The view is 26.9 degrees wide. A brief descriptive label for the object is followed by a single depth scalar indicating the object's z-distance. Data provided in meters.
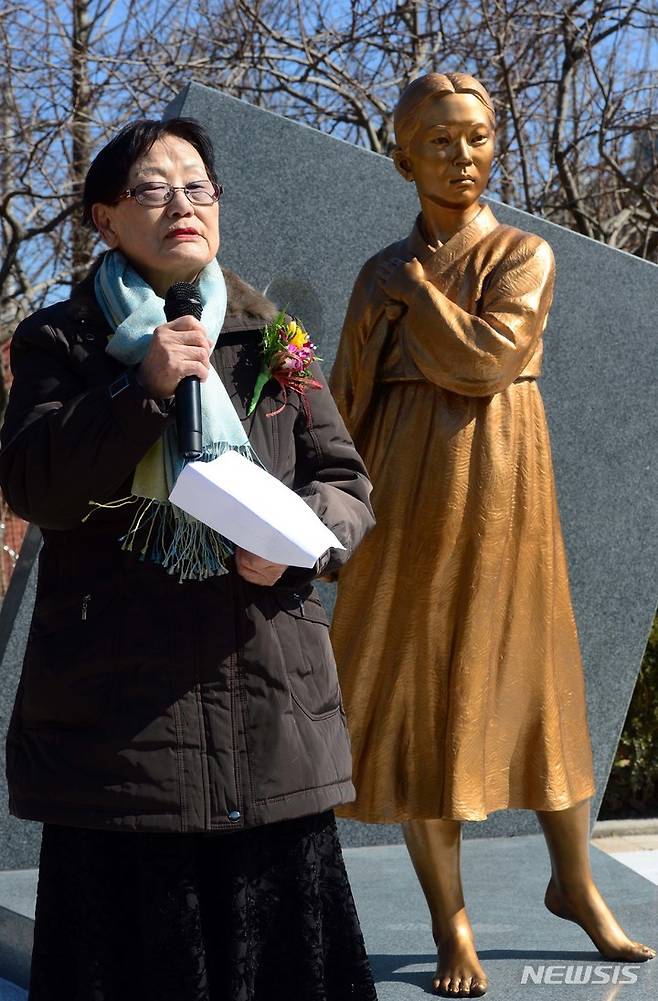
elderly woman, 1.96
